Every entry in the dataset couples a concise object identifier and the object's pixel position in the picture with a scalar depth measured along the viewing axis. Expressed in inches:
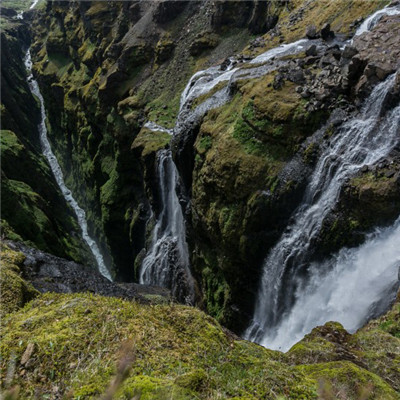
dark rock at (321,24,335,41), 1001.9
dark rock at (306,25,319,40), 1061.1
